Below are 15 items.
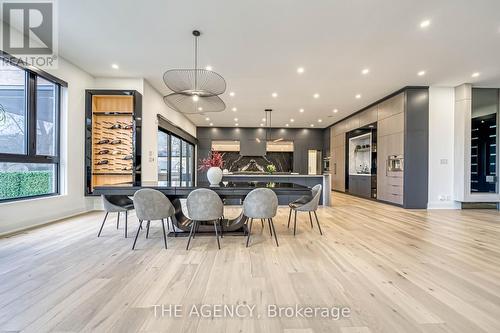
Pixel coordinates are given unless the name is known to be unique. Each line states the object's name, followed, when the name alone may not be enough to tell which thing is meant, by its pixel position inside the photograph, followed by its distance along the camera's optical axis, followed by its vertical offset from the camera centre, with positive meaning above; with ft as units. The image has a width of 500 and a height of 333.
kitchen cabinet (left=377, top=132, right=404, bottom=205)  20.15 -0.61
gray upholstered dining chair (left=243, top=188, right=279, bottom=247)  10.02 -1.69
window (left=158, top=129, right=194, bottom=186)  23.03 +0.89
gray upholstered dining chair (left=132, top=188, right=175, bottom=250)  9.57 -1.73
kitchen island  21.44 -1.34
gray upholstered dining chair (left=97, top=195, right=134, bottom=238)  11.14 -2.06
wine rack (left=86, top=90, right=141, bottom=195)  17.06 +2.10
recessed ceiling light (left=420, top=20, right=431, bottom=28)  10.72 +6.82
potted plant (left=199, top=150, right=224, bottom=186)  11.93 -0.17
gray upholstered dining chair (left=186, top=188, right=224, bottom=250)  9.65 -1.72
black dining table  10.44 -1.26
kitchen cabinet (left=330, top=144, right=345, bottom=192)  31.14 -0.34
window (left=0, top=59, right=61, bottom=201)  11.56 +1.70
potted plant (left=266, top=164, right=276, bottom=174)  25.48 -0.43
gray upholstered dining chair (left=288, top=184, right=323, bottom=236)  11.90 -2.10
